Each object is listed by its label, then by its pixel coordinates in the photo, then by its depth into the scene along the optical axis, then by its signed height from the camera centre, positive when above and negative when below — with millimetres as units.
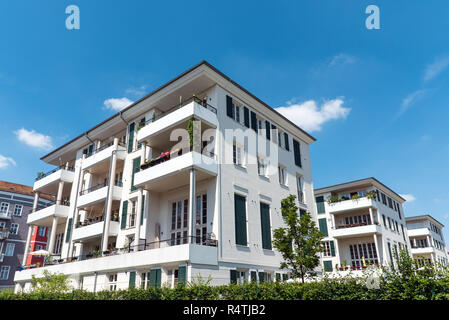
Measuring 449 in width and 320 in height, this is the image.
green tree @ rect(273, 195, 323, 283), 16750 +2013
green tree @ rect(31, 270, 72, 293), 19742 +86
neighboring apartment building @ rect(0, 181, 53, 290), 44750 +7878
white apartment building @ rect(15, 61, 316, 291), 18016 +5969
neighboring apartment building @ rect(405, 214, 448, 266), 52031 +6983
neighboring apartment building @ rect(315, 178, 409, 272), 34969 +6432
